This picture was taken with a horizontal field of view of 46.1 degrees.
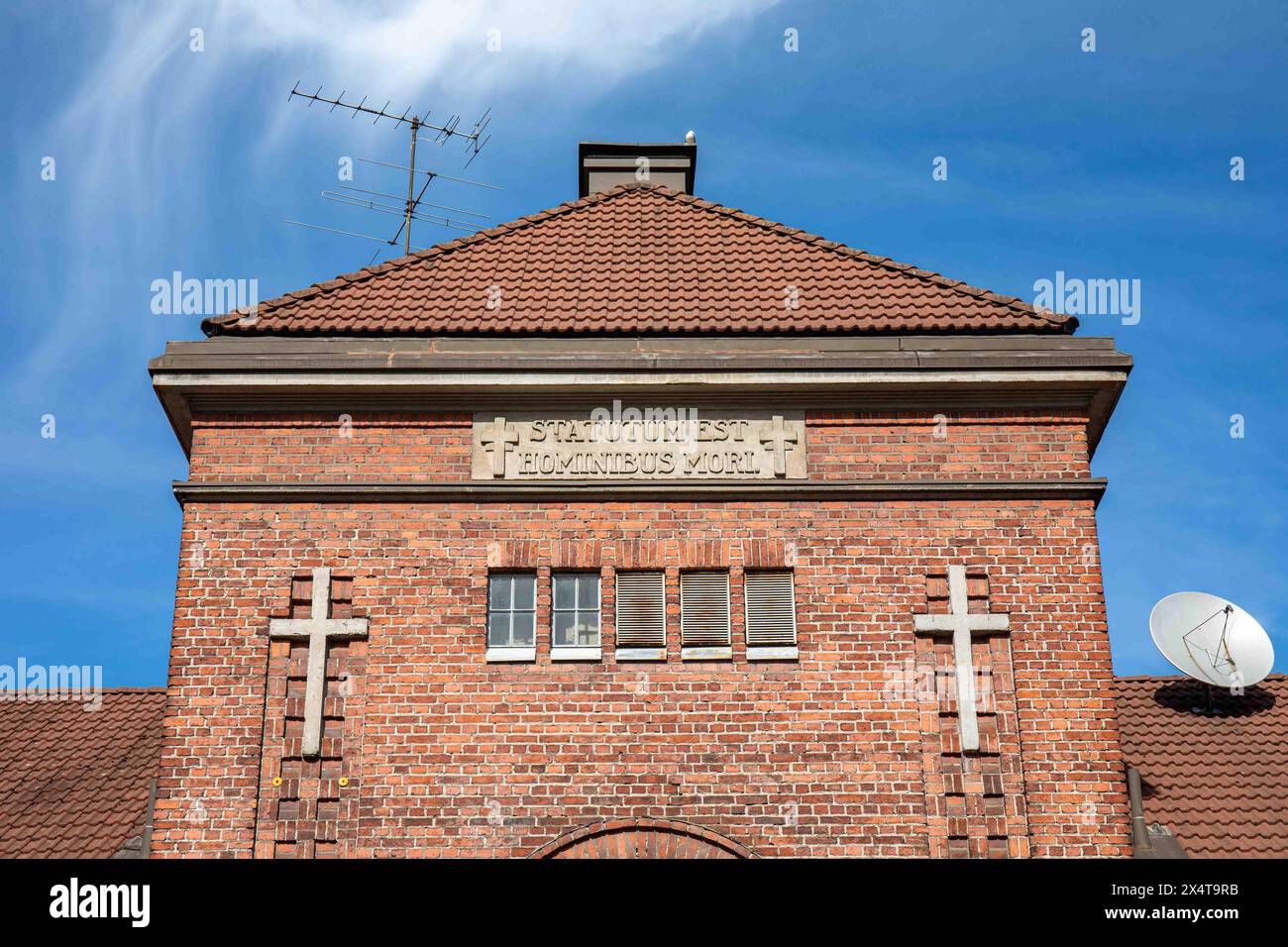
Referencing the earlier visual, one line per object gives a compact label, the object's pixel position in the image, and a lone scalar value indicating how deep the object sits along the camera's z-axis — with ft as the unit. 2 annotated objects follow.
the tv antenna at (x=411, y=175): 68.64
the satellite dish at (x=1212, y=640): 57.93
